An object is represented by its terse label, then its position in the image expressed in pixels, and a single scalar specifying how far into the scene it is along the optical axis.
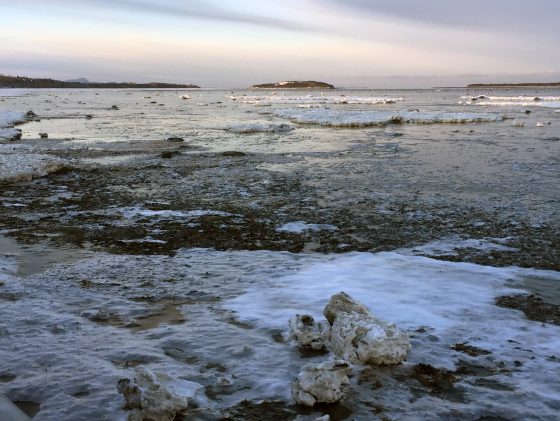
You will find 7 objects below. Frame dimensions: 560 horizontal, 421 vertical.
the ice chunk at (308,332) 4.89
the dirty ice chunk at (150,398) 3.74
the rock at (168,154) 18.20
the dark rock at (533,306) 5.50
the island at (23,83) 168.34
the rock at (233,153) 18.69
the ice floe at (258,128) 28.31
